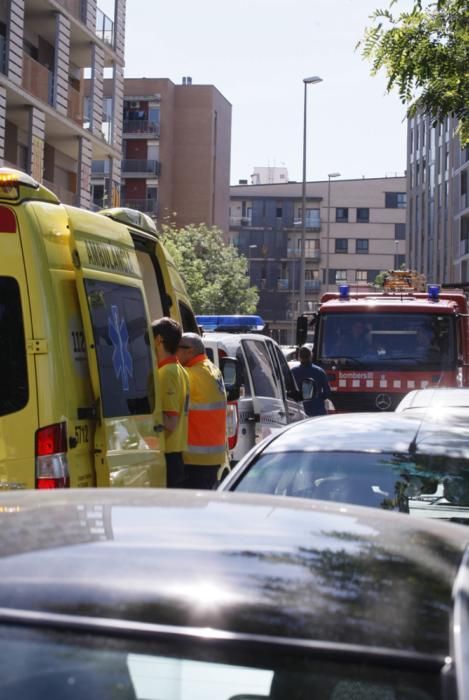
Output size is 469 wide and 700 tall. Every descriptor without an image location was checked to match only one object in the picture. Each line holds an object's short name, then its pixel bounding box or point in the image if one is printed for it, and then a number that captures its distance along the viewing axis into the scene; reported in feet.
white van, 39.14
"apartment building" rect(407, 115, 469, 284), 221.25
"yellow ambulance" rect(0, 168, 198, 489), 20.25
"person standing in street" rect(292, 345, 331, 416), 47.96
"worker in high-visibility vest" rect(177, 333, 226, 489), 29.53
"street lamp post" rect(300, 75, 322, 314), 141.50
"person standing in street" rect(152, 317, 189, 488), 27.07
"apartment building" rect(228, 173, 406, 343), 326.03
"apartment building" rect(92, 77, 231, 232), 241.76
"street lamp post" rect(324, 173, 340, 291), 308.56
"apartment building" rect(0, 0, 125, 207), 99.30
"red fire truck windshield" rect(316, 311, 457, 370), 54.44
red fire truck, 54.03
